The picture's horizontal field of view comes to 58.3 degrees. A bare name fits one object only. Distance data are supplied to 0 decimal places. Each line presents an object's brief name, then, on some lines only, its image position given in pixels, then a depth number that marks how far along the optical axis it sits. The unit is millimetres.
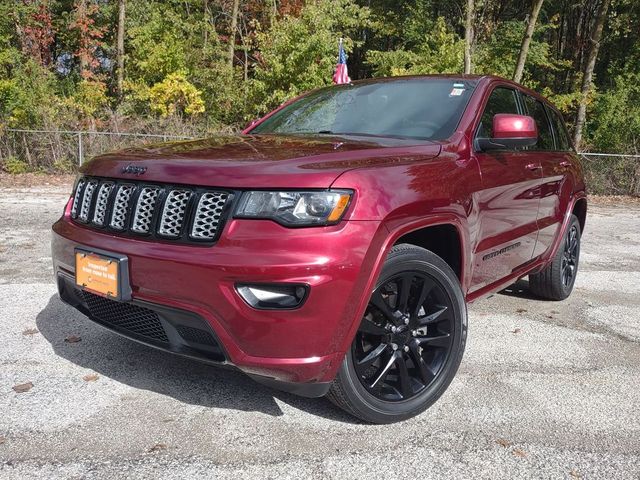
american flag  16191
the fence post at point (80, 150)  15391
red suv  2252
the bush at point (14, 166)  15016
